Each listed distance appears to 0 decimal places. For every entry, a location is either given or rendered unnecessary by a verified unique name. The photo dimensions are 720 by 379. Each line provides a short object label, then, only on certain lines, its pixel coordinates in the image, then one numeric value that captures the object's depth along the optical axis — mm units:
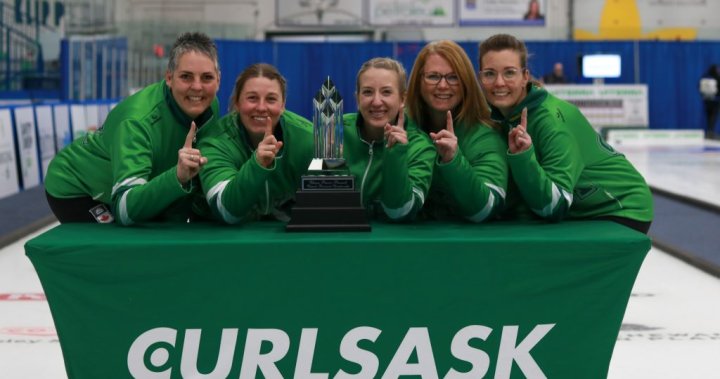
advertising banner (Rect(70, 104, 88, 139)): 14195
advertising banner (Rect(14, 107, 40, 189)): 11805
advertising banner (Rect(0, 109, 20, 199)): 11156
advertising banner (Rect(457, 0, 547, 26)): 26594
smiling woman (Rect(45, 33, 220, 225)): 3400
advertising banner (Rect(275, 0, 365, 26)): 26766
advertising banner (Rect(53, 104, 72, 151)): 13414
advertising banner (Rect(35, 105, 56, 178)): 12685
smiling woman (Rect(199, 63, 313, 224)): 3348
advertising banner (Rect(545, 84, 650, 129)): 22125
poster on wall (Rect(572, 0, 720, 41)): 26750
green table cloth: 3102
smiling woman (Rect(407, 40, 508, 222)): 3428
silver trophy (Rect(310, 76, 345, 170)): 3377
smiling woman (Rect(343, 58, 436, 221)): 3344
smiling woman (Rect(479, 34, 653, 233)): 3404
